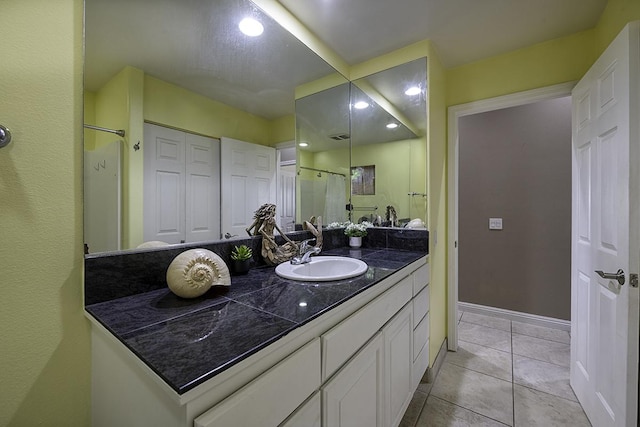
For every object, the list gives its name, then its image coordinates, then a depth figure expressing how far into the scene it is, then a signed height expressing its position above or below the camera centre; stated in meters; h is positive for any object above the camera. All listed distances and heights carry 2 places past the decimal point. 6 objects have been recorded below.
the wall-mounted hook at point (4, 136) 0.73 +0.21
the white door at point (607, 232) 1.15 -0.09
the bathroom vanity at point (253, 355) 0.56 -0.37
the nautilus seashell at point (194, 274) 0.91 -0.22
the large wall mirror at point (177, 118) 0.93 +0.41
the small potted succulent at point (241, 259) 1.23 -0.22
